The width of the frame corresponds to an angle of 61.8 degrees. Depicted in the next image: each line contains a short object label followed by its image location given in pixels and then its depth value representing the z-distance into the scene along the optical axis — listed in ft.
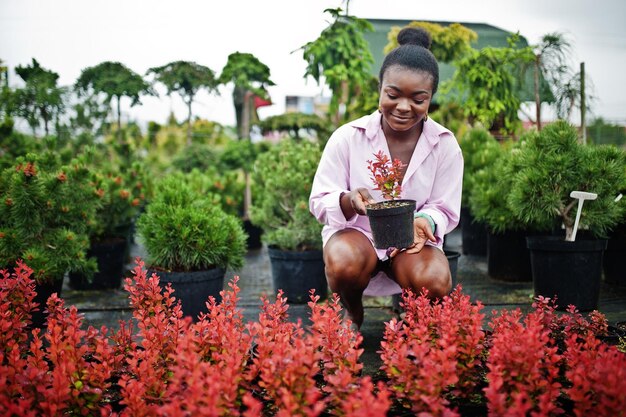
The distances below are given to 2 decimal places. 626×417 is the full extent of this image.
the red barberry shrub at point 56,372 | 4.95
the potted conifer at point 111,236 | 14.92
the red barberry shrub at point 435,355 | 5.06
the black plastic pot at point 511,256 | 15.22
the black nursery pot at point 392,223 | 7.57
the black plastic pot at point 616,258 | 14.28
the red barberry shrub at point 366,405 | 3.93
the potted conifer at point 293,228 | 13.17
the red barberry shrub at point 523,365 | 5.22
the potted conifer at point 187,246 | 10.82
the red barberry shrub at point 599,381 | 4.60
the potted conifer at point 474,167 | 18.07
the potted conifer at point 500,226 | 14.20
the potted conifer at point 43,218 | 10.86
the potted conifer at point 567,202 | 11.45
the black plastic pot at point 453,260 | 11.44
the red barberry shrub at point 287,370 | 4.87
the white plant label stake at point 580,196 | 11.00
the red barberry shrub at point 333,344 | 5.43
